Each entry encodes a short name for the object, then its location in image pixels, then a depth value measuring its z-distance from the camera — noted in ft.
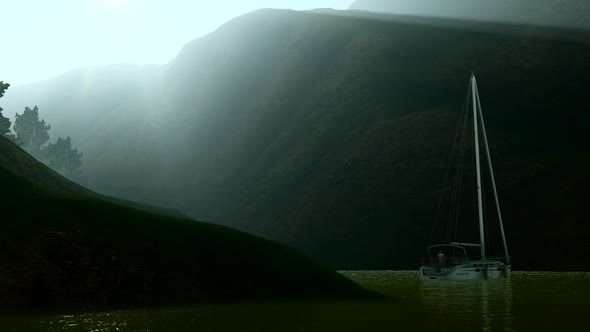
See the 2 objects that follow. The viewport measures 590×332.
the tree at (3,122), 485.97
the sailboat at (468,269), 263.29
